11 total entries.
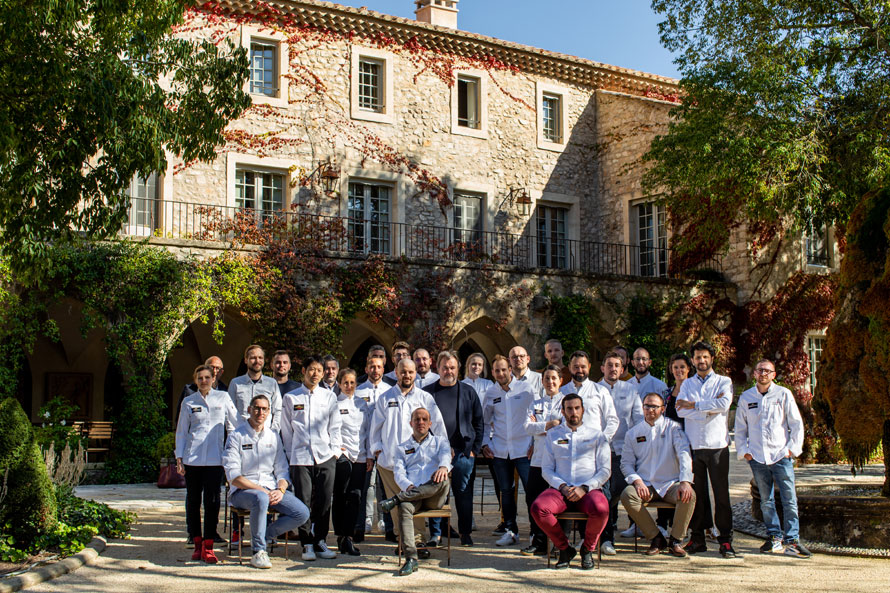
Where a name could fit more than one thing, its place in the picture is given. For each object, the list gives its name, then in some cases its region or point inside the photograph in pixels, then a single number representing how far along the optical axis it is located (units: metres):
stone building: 18.98
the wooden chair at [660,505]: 8.33
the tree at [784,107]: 16.72
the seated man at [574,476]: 7.77
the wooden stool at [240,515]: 8.00
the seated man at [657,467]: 8.19
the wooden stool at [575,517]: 7.79
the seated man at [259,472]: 7.97
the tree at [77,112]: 9.73
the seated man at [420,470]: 7.97
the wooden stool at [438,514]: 7.99
